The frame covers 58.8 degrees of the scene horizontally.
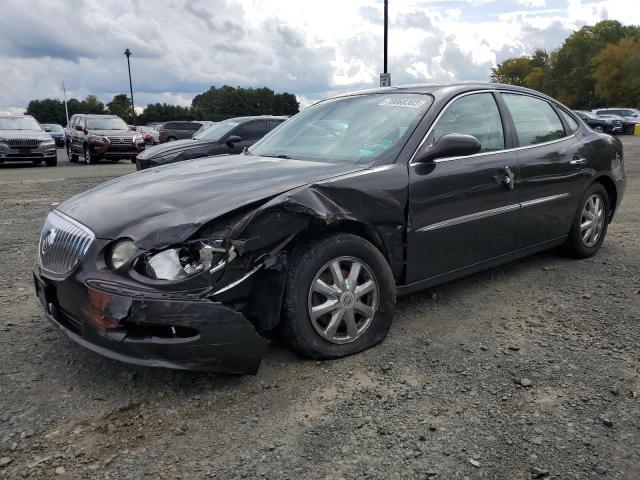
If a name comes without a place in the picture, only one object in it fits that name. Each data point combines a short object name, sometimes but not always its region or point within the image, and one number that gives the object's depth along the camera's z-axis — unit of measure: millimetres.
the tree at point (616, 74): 55562
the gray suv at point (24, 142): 16094
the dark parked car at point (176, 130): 26647
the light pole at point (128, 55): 47925
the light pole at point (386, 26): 20703
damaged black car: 2652
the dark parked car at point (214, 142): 9797
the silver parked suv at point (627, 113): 31375
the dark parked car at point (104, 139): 17297
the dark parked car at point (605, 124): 30141
